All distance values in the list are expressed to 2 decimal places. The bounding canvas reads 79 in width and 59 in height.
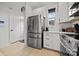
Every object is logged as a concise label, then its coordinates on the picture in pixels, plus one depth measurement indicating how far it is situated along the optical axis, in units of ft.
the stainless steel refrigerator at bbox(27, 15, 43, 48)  7.17
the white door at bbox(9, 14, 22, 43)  9.17
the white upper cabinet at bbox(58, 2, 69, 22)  5.80
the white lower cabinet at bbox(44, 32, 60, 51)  6.28
